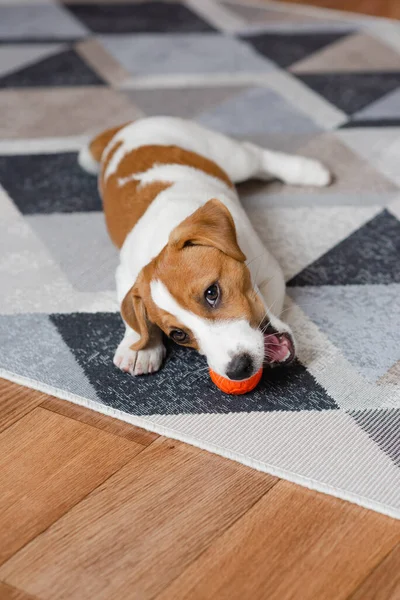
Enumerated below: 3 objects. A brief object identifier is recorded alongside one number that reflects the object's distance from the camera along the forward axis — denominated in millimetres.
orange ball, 1176
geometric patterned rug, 1165
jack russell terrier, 1150
